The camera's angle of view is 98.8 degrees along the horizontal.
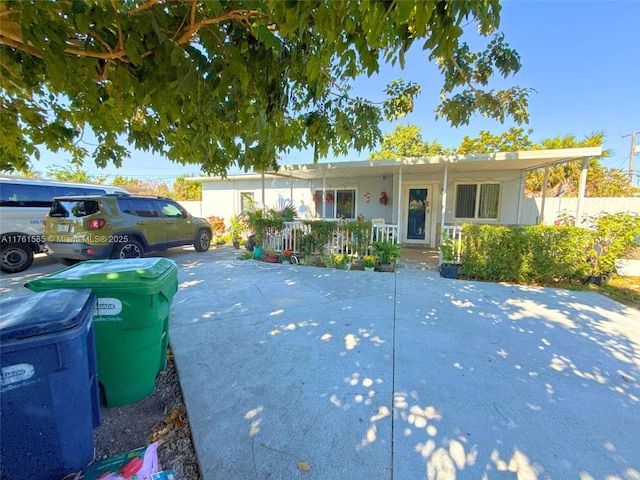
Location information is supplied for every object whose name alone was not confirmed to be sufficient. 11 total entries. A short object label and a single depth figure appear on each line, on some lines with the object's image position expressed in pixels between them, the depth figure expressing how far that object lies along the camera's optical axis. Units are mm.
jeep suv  5742
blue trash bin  1294
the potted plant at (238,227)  10827
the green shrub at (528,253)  5543
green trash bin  1986
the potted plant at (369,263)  6768
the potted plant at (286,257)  7633
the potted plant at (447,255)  6219
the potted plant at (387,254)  6676
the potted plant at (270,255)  7668
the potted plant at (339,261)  6969
